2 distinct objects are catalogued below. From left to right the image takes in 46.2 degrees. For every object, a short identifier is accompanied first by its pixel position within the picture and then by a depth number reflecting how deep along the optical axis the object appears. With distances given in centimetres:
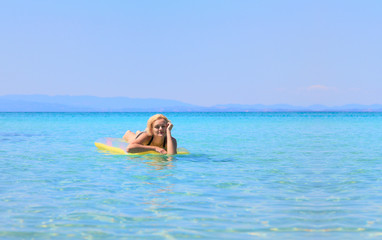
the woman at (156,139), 1094
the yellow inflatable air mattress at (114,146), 1196
